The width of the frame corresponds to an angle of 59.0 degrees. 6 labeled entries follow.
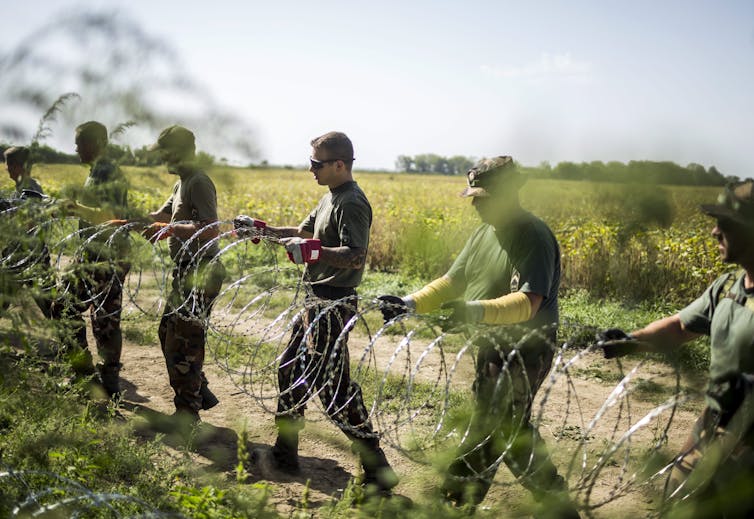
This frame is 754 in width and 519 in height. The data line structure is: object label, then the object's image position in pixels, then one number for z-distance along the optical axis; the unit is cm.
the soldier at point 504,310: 319
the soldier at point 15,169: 480
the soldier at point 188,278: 476
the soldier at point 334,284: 409
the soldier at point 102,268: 274
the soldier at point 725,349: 225
